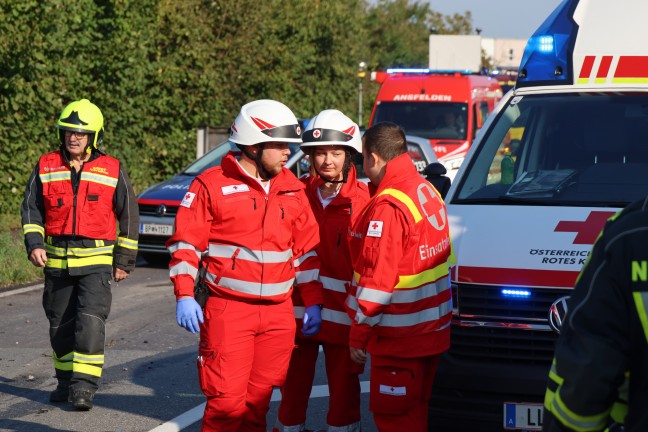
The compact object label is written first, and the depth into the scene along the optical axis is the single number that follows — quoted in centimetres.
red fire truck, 2128
